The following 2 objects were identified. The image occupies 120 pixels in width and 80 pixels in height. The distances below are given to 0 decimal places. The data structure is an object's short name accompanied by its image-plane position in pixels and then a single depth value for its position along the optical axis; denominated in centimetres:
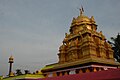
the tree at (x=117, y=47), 3483
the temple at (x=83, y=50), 1839
